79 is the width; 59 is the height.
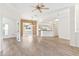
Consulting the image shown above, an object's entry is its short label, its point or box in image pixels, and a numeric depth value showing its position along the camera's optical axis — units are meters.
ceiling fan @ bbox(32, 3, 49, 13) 3.11
